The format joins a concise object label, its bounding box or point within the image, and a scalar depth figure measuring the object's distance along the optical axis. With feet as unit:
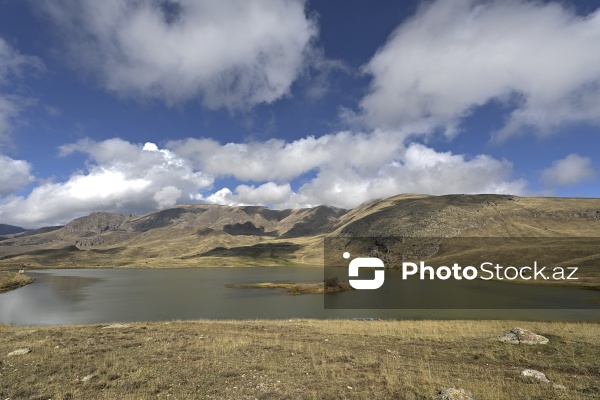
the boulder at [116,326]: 118.93
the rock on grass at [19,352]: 71.39
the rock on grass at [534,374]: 54.17
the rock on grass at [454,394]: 44.14
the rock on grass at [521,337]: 84.52
